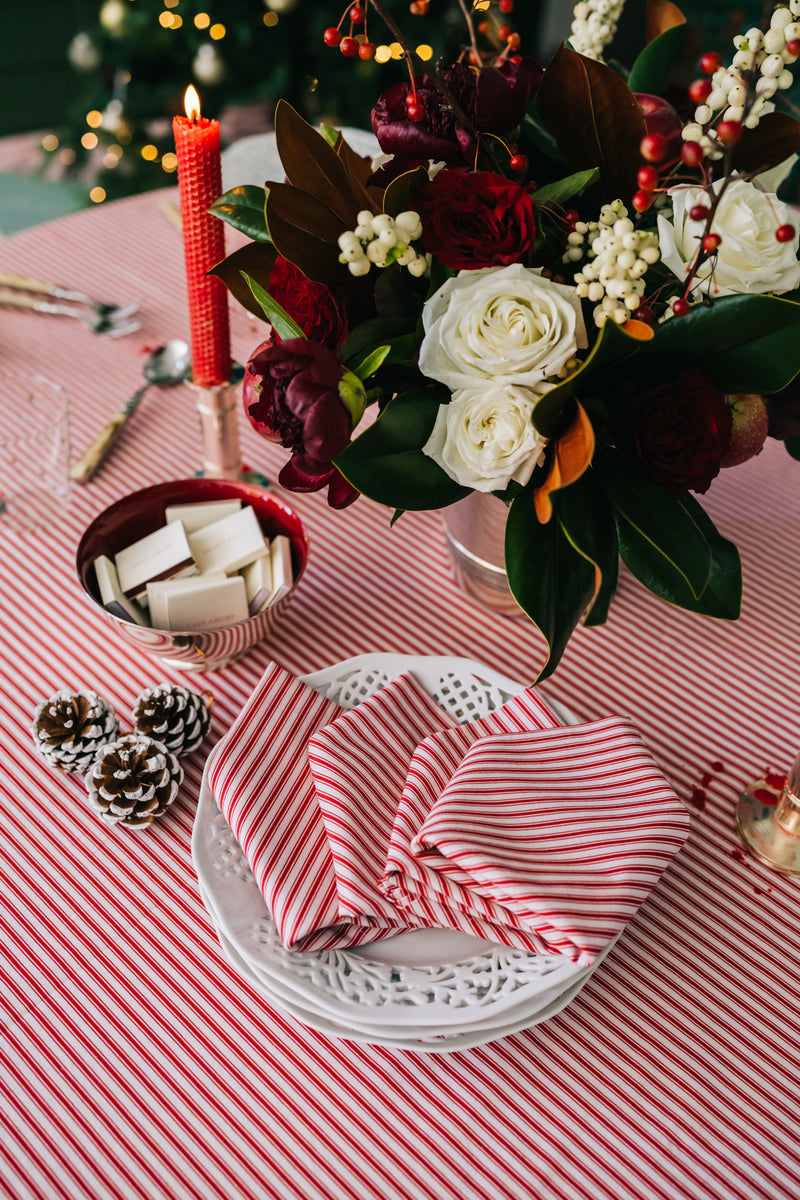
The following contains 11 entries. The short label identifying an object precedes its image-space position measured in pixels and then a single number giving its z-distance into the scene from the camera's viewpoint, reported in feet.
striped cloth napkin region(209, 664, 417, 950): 1.89
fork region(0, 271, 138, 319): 3.76
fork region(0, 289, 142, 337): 3.73
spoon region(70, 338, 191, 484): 3.18
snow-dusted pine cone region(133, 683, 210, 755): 2.31
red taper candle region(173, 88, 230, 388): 2.42
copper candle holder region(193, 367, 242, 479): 2.80
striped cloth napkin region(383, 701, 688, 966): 1.82
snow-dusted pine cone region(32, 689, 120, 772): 2.28
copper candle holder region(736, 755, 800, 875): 2.24
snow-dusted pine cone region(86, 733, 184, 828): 2.18
